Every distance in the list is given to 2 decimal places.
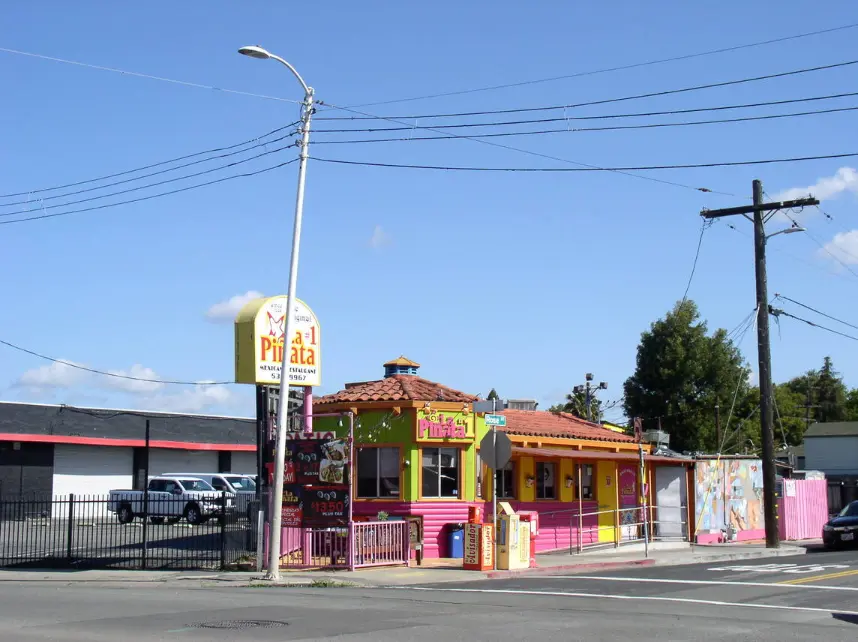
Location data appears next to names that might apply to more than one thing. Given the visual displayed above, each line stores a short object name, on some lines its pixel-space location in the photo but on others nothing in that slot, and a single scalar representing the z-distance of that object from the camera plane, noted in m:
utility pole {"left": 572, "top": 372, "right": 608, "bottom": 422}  51.28
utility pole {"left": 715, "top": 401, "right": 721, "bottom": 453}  53.03
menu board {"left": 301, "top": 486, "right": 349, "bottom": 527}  21.45
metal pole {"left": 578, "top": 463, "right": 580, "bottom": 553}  26.77
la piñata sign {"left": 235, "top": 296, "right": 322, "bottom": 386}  23.41
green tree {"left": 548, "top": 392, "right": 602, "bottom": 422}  67.00
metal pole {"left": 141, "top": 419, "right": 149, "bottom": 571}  22.23
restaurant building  23.70
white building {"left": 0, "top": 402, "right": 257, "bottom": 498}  44.16
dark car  28.98
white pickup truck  34.41
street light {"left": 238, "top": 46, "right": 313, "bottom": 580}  19.50
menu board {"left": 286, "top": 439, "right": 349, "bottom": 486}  21.53
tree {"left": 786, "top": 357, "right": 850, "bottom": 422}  103.25
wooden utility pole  28.75
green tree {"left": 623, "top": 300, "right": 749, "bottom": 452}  58.84
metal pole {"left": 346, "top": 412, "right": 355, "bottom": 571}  21.03
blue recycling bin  23.80
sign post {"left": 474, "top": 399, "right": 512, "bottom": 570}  20.69
